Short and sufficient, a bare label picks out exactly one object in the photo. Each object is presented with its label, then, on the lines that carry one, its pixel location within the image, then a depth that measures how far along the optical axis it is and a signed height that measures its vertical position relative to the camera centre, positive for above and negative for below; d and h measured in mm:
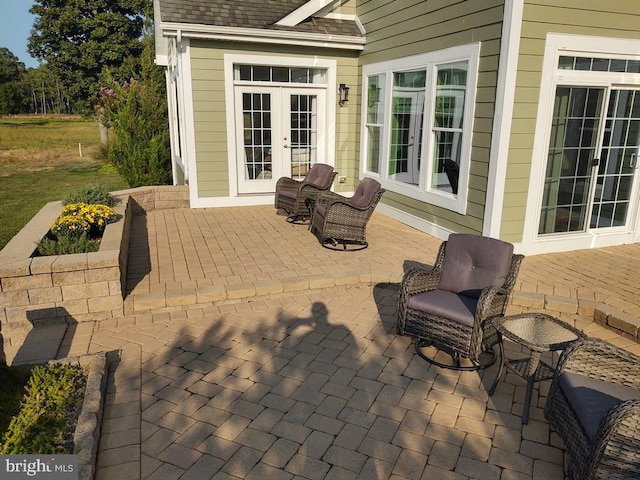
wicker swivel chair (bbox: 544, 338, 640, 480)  1928 -1287
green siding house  5312 +340
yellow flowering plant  4742 -1017
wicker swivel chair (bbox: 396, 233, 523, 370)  3238 -1274
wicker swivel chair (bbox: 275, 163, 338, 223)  7262 -995
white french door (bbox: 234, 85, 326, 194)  8375 -85
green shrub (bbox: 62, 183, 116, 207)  6047 -938
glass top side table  2744 -1244
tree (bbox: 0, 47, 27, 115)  49125 +4550
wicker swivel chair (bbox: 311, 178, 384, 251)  5824 -1130
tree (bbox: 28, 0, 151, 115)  23656 +4323
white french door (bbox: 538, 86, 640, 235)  5574 -361
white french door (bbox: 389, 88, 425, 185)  7043 -69
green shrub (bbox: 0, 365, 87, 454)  2375 -1638
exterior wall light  8641 +699
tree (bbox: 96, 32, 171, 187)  9680 -200
